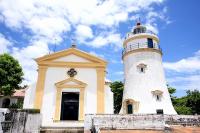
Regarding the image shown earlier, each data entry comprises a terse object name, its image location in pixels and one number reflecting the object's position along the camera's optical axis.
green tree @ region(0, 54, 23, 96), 25.15
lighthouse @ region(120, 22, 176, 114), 21.36
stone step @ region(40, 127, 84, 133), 14.08
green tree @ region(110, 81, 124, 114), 30.28
